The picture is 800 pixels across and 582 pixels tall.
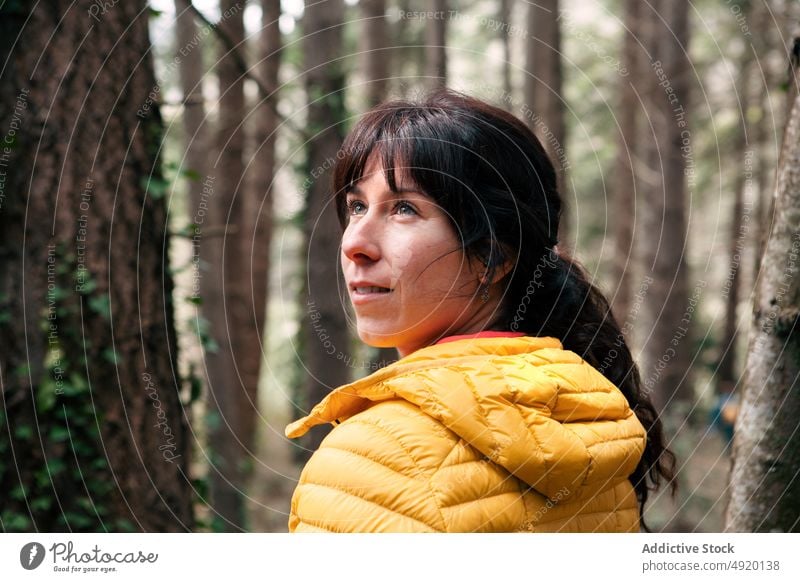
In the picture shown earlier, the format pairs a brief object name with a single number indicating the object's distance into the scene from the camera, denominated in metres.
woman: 1.38
